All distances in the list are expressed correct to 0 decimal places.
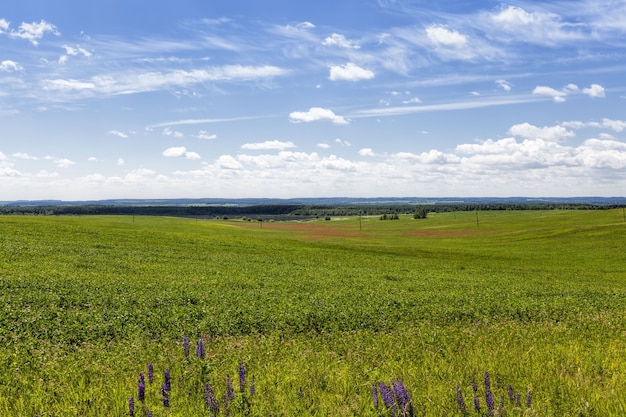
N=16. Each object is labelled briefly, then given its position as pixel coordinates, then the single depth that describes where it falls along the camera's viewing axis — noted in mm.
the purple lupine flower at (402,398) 5652
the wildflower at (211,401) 6043
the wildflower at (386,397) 5565
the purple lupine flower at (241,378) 6643
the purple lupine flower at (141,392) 6063
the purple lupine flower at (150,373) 6897
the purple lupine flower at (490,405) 5704
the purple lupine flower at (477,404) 6007
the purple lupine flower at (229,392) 6238
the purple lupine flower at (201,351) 7480
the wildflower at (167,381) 6328
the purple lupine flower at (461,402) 6020
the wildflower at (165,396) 6379
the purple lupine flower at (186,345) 7851
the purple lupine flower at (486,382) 6195
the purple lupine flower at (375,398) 5919
